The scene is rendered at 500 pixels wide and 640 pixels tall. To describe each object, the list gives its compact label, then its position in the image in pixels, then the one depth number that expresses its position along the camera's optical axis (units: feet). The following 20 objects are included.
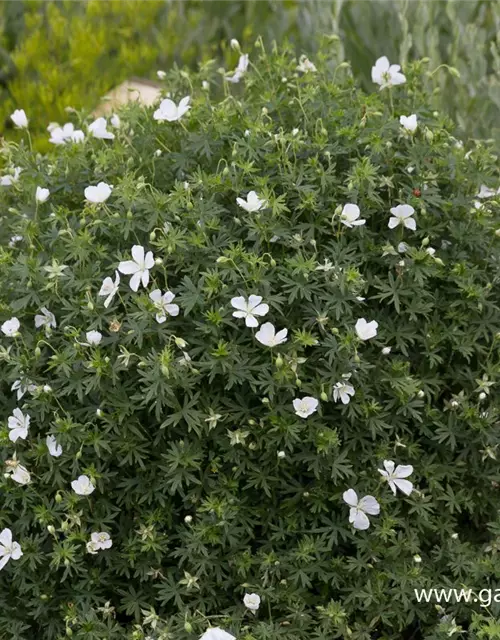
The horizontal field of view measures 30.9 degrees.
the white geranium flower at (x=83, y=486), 7.43
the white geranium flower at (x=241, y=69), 9.64
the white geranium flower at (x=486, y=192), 9.01
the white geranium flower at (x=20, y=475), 7.64
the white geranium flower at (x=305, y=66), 9.32
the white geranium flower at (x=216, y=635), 6.66
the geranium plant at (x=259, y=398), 7.57
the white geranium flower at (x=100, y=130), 9.10
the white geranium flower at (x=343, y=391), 7.57
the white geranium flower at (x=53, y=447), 7.61
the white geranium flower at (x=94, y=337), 7.40
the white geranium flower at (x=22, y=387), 7.82
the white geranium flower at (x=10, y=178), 9.29
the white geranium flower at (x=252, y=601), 7.40
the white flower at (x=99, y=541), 7.59
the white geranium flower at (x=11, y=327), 7.85
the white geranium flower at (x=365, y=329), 7.55
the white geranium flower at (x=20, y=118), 9.43
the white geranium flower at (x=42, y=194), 8.48
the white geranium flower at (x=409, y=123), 8.48
